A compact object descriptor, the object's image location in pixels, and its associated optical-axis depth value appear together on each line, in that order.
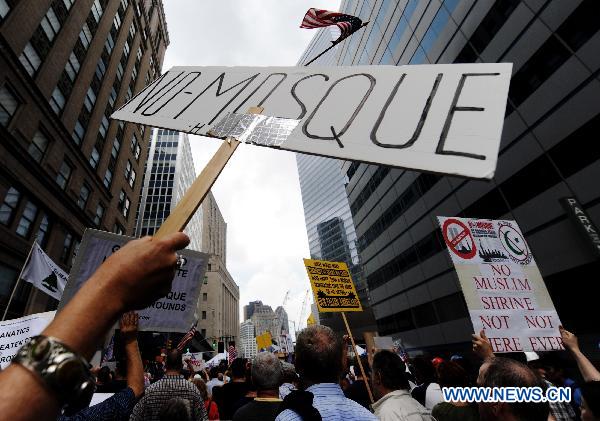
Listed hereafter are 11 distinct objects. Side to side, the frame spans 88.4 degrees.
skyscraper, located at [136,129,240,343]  62.84
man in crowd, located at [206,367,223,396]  8.84
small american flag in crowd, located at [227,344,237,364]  17.47
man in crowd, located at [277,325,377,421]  2.15
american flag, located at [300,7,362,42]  9.38
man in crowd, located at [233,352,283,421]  3.50
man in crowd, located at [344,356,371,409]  5.68
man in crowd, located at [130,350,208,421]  3.63
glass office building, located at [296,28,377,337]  77.44
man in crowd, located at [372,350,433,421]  2.90
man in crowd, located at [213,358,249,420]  5.37
